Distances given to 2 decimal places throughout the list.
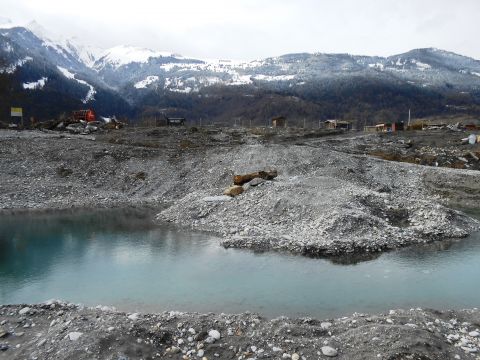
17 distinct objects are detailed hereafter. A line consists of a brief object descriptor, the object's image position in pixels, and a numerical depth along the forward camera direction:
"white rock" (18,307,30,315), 13.57
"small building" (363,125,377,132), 82.10
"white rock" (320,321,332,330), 12.41
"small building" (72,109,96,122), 70.50
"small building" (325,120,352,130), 90.44
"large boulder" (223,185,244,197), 28.98
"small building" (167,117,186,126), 80.25
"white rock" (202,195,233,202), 28.48
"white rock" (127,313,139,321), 12.69
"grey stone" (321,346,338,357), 10.75
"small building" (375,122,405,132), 73.38
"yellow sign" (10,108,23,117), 61.28
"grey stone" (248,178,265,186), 29.11
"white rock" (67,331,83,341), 10.91
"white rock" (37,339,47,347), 11.01
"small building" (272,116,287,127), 89.50
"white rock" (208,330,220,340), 11.70
